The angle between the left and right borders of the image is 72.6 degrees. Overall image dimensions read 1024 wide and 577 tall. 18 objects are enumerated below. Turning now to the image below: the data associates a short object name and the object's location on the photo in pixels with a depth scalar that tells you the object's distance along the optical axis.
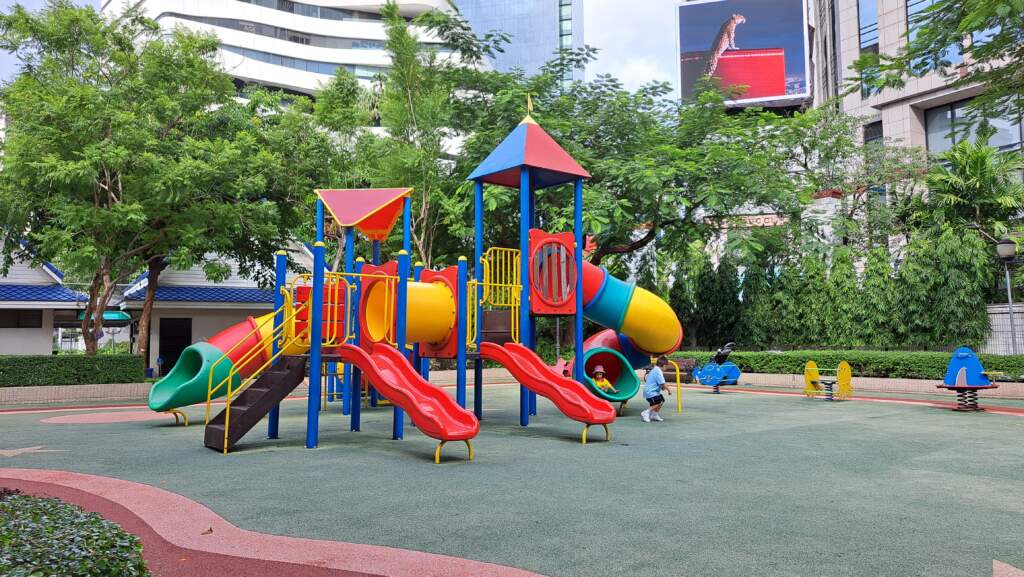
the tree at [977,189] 23.17
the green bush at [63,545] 2.86
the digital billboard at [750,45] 57.22
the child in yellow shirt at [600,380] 14.04
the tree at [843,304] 23.83
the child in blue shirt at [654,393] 13.35
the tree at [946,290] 21.20
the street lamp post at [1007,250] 17.52
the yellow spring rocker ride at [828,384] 17.39
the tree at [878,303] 23.00
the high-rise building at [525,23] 88.69
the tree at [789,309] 25.67
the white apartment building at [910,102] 32.84
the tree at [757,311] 26.25
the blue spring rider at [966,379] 14.55
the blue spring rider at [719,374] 22.06
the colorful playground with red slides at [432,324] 9.91
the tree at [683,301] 29.19
